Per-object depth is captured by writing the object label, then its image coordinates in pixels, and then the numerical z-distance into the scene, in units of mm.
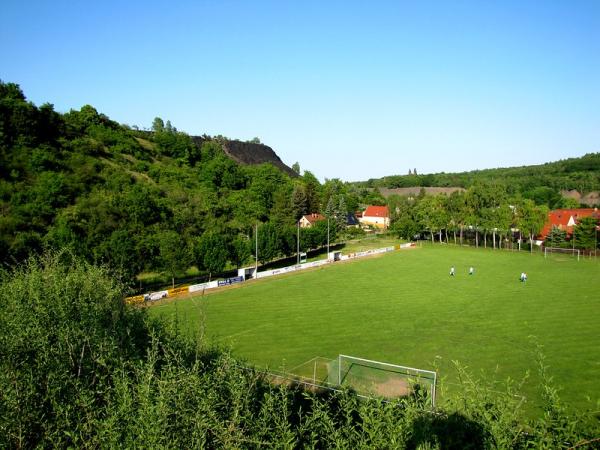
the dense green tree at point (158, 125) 153312
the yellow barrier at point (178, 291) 43659
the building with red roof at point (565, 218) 84775
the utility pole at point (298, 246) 61906
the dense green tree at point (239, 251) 54250
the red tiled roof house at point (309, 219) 107350
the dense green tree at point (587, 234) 67938
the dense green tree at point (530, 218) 77000
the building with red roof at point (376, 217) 127938
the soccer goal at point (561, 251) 68438
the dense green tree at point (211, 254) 50312
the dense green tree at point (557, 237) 73750
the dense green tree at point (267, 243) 58656
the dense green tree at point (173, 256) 47219
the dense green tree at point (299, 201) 110312
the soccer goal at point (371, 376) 19375
